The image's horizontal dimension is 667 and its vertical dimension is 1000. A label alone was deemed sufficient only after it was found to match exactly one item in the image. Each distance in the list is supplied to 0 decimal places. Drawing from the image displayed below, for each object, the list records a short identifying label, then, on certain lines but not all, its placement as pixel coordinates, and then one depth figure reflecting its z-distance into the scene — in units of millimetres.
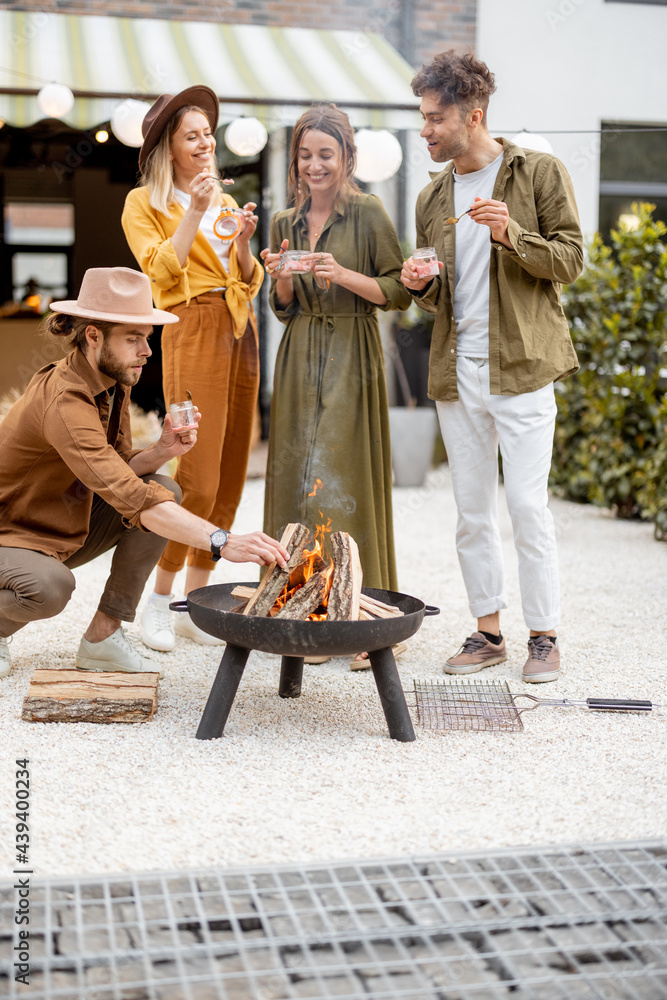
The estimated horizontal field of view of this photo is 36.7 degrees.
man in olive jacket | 3482
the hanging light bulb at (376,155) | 5633
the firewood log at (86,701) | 3143
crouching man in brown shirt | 3043
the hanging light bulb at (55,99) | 6273
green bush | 6895
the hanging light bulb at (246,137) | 5676
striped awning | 6902
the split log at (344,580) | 3023
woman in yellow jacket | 3902
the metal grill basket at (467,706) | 3182
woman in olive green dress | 3842
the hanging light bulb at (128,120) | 5770
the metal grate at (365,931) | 1826
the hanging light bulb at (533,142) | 4723
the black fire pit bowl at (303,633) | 2807
